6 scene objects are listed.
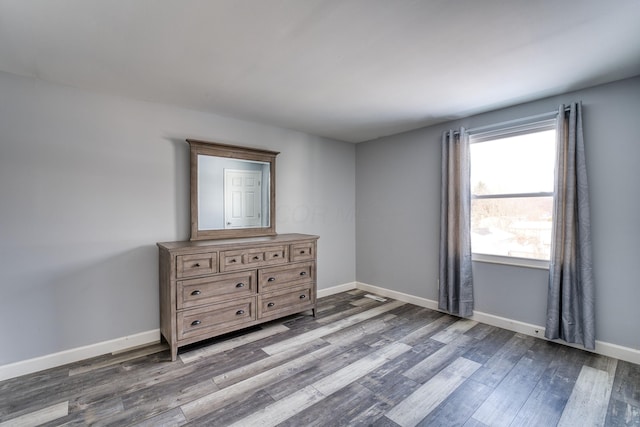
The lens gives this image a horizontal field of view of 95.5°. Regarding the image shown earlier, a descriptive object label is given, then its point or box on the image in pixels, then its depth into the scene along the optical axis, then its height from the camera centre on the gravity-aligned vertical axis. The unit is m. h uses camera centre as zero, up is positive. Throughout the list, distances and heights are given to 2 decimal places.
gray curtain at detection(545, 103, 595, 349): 2.60 -0.32
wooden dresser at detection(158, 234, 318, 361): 2.60 -0.71
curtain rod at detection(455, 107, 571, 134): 2.82 +0.96
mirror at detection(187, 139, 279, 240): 3.13 +0.27
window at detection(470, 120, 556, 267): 2.94 +0.21
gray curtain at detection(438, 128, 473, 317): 3.39 -0.18
